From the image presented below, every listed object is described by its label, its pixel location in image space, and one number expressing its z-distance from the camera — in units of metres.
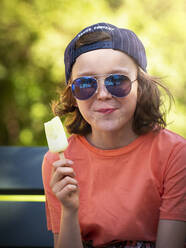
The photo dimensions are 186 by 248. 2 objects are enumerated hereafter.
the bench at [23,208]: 2.62
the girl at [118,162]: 1.93
